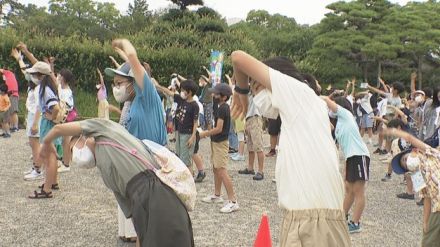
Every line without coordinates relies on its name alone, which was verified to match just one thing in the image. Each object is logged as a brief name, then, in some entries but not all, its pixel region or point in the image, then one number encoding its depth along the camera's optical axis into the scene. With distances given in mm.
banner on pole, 13906
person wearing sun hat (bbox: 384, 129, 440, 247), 3400
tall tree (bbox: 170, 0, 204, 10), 24284
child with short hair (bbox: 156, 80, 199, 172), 7047
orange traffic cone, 3766
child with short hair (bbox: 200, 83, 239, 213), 6434
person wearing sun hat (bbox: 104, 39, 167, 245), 4203
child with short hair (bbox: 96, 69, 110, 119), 6209
